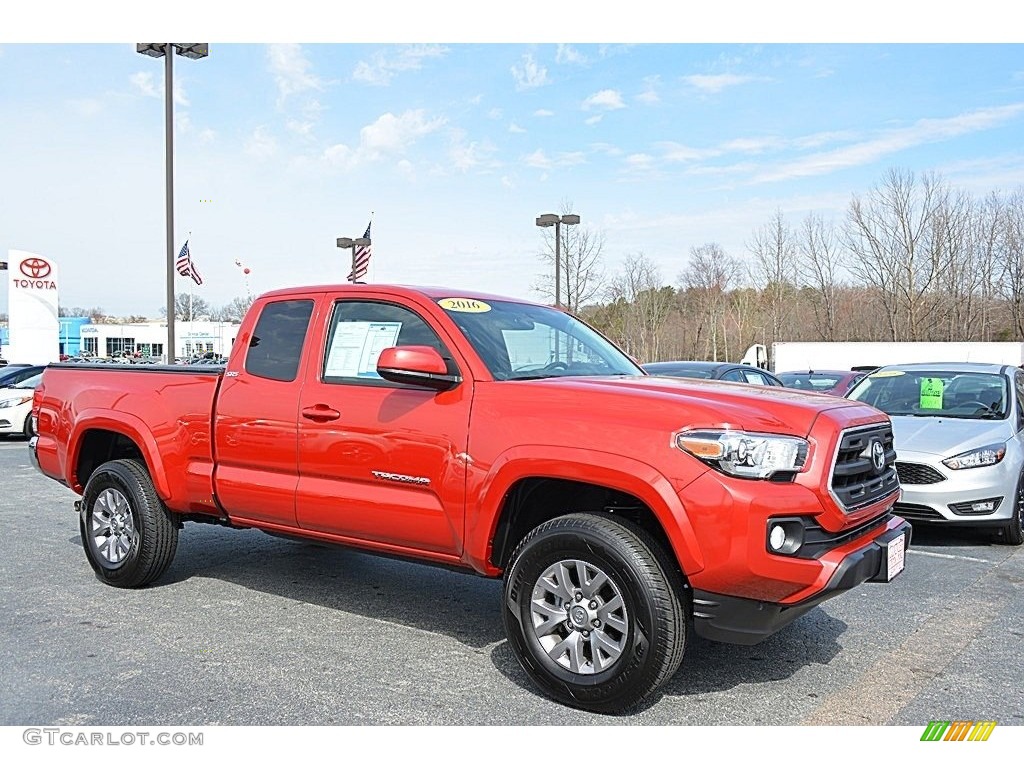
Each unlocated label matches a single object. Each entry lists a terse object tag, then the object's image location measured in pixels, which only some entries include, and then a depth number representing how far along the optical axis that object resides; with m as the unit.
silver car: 7.27
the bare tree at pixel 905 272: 46.53
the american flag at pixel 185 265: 28.66
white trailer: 38.44
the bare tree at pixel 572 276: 33.34
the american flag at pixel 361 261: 23.20
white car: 16.44
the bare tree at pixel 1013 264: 46.06
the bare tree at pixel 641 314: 51.09
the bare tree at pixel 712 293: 57.44
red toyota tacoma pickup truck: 3.62
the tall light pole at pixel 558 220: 27.02
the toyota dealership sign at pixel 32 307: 36.97
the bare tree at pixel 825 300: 52.09
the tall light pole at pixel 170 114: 16.14
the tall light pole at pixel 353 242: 23.88
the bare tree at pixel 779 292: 52.53
